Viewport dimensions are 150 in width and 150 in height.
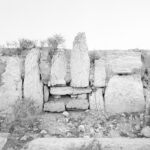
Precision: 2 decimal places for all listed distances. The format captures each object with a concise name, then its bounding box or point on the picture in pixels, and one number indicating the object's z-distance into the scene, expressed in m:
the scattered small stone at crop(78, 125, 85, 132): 4.73
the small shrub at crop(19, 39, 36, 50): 5.90
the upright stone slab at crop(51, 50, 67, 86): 5.46
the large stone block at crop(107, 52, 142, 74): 5.44
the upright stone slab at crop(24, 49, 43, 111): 5.44
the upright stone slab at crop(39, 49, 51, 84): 5.52
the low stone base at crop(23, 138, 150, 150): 3.64
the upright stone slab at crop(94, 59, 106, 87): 5.43
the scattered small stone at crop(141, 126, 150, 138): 4.31
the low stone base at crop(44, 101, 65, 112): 5.39
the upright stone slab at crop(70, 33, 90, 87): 5.42
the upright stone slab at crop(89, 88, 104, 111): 5.37
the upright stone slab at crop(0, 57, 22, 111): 5.48
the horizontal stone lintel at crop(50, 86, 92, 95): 5.46
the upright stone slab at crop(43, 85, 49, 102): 5.55
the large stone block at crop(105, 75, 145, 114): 5.22
